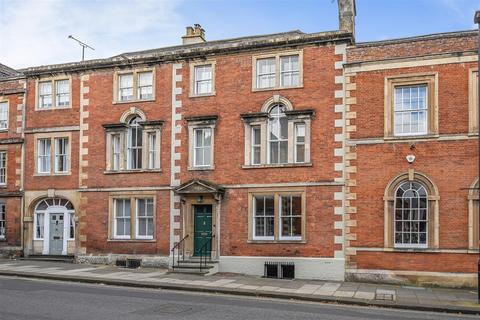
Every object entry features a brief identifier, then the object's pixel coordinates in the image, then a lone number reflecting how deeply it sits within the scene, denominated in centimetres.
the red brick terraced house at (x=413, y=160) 2034
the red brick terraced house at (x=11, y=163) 2770
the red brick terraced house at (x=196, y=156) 2252
